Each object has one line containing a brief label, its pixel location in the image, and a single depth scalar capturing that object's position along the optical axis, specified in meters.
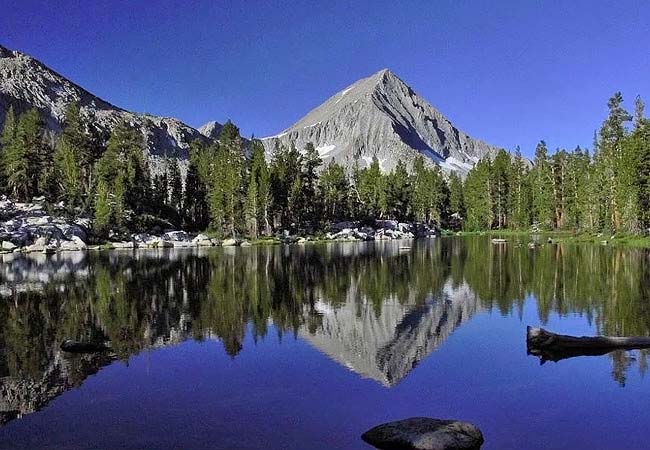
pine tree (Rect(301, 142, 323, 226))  134.62
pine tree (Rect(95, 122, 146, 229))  100.50
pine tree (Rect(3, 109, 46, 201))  109.75
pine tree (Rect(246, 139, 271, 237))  114.12
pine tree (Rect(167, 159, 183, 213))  130.88
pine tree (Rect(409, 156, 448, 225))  164.00
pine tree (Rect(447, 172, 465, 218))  169.88
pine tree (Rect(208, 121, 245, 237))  116.25
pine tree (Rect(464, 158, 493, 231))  152.00
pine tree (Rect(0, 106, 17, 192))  112.06
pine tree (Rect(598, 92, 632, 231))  86.56
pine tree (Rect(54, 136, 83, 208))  106.38
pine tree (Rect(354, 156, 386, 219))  151.75
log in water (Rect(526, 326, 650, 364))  20.56
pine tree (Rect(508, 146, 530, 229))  143.00
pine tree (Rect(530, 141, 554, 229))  131.12
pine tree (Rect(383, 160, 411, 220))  154.55
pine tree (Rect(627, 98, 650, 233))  79.81
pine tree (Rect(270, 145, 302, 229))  122.19
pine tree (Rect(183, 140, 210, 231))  129.75
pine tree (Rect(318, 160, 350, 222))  142.62
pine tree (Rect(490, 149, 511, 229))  151.50
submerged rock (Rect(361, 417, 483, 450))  11.81
